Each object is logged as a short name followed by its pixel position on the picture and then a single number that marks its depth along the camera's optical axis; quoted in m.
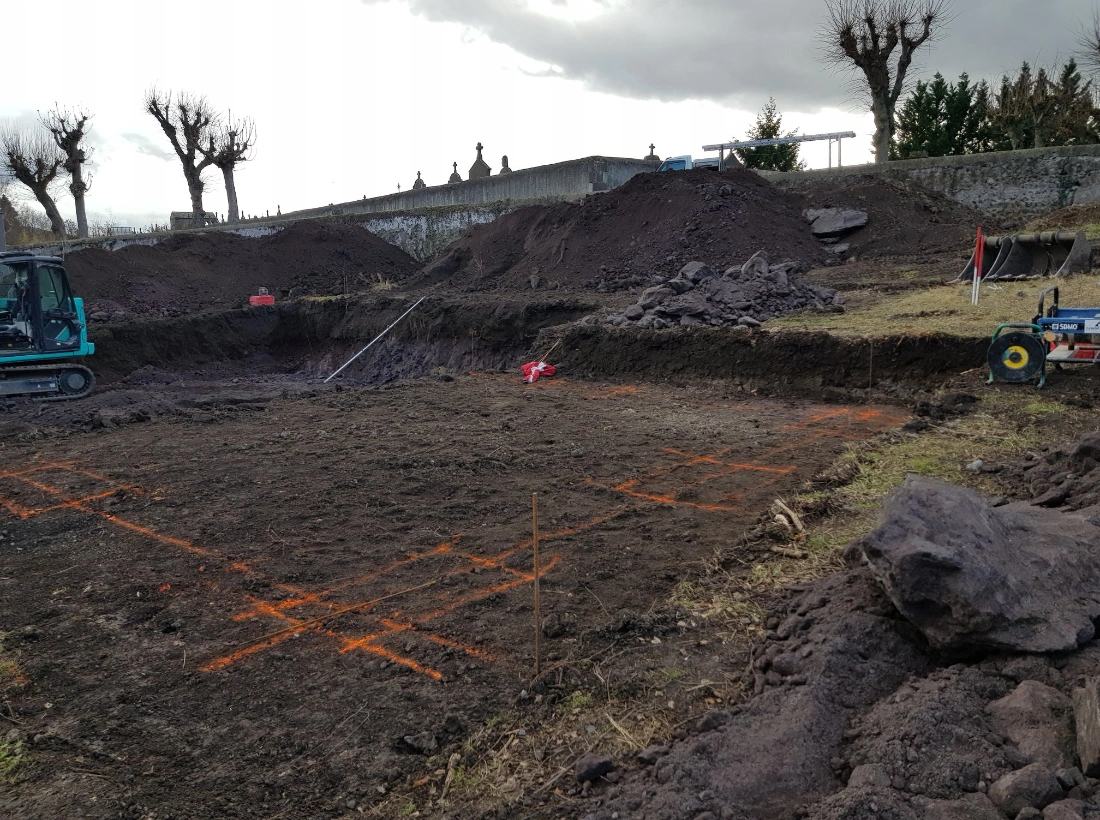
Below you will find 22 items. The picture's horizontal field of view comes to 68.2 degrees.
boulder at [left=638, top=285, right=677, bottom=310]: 14.24
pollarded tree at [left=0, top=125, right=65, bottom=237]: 36.41
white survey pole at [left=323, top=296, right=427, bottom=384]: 18.73
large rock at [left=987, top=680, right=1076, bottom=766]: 2.55
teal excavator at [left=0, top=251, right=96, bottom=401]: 13.93
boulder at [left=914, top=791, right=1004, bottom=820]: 2.37
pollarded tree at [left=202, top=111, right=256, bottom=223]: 36.06
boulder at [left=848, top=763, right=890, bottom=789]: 2.60
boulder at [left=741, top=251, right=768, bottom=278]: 14.93
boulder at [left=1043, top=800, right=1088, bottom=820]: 2.23
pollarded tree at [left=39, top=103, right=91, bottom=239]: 36.09
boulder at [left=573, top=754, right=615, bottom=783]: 3.12
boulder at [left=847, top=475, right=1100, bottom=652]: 3.16
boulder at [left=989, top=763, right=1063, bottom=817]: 2.36
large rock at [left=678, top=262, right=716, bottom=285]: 15.13
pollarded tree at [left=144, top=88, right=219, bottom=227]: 34.69
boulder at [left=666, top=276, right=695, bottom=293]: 14.84
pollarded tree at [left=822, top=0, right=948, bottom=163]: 22.59
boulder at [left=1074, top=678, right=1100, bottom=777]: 2.40
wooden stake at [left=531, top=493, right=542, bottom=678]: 3.87
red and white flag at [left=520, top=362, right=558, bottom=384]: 13.72
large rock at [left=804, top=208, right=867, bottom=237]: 19.64
